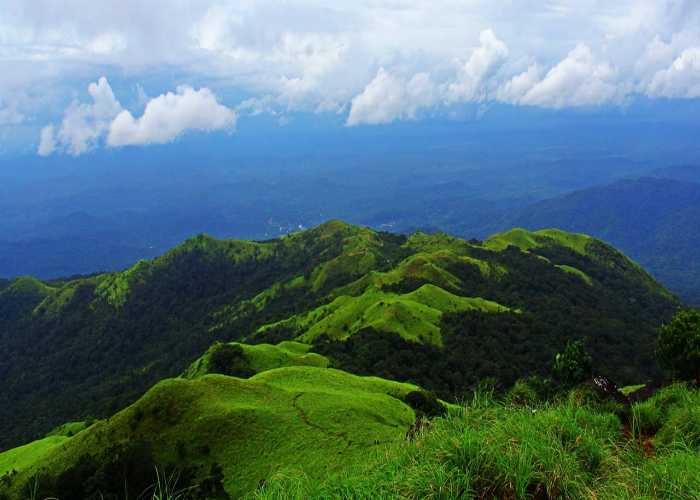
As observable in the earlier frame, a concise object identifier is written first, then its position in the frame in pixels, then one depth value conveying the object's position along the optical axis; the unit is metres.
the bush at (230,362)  93.81
